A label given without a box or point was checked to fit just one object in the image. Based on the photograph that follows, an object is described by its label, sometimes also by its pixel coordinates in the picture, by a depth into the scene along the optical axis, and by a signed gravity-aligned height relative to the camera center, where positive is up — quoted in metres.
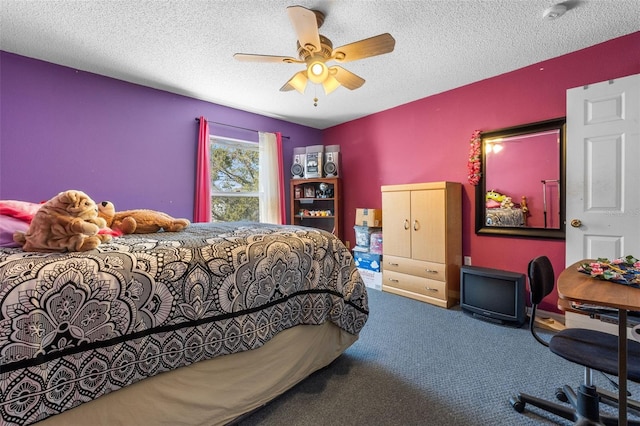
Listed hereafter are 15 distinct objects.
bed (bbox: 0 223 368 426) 0.85 -0.48
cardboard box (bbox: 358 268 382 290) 3.51 -0.92
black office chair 1.08 -0.61
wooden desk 0.90 -0.31
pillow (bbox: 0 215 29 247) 1.12 -0.07
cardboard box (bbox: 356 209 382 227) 3.61 -0.08
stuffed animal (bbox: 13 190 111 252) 1.04 -0.07
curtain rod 3.30 +1.17
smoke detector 1.76 +1.37
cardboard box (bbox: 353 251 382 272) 3.57 -0.69
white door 2.01 +0.33
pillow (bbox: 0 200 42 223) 1.27 +0.01
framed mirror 2.46 +0.30
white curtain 3.88 +0.44
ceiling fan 1.61 +1.11
